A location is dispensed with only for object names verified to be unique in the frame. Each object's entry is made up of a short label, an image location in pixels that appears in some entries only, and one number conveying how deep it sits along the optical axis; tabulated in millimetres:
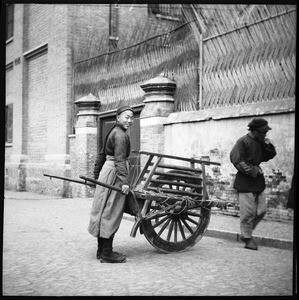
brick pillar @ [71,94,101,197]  12531
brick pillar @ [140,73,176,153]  9961
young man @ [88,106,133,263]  5590
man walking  6073
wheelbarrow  5832
